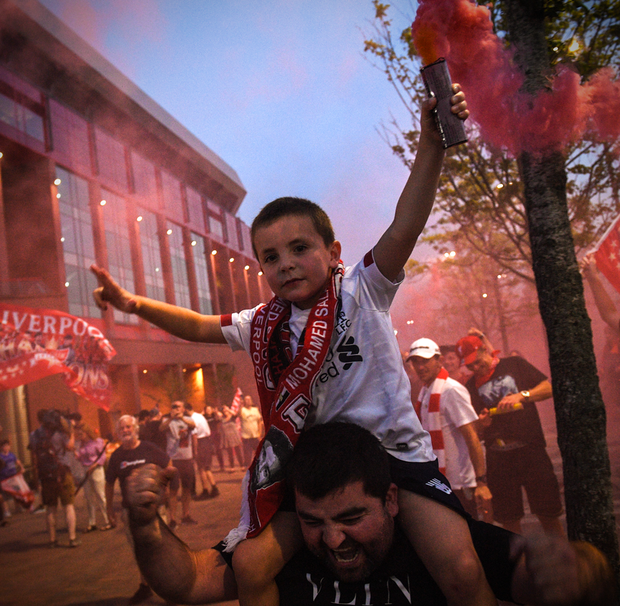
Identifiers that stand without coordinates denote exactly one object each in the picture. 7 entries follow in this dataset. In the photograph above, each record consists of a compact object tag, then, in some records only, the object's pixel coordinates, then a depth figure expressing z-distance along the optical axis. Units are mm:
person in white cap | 4453
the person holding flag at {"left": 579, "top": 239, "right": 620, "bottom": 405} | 4016
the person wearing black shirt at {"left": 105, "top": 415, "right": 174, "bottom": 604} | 6195
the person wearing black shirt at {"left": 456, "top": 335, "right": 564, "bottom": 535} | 4312
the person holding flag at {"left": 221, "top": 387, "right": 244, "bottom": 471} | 12594
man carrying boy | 1575
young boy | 1638
